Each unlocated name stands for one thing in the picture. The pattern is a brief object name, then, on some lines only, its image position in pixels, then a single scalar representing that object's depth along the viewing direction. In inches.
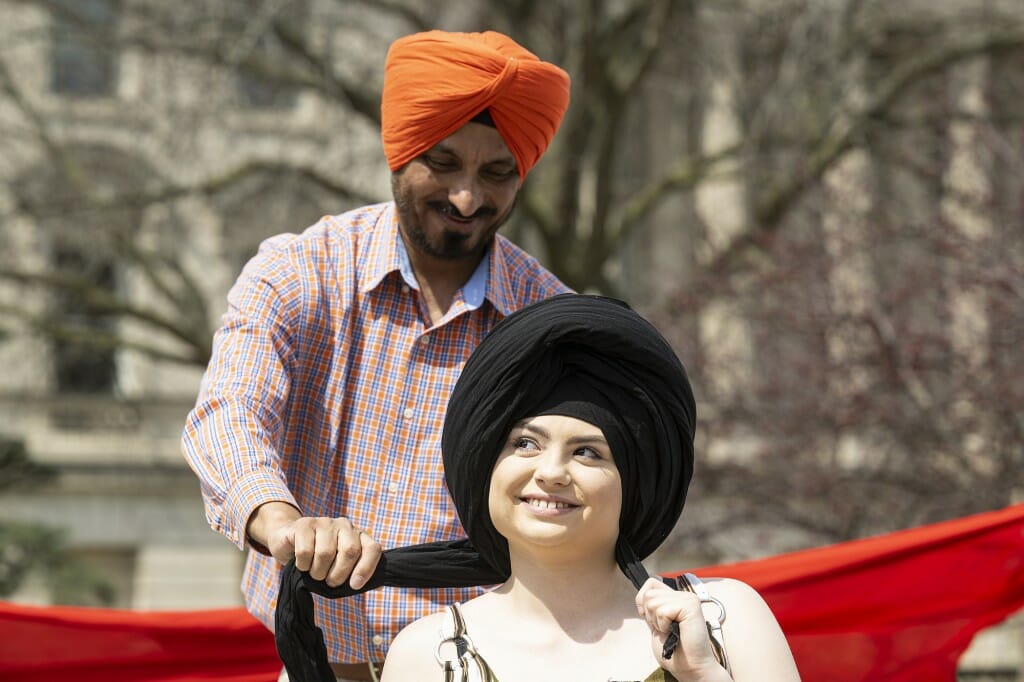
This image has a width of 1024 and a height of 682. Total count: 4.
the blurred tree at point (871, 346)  636.1
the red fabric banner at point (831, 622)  305.0
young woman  209.9
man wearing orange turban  244.7
